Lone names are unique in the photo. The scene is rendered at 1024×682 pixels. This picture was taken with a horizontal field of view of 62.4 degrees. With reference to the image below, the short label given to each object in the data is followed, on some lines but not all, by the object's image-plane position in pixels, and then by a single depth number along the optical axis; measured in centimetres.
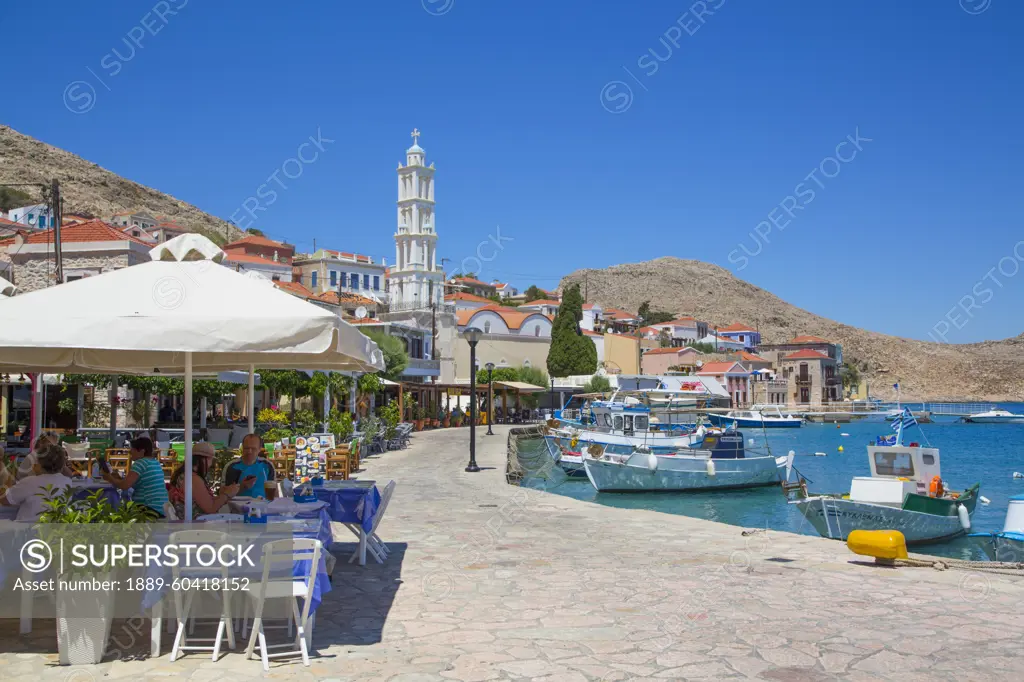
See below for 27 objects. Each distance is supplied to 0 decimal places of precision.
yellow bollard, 814
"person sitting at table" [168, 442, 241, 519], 662
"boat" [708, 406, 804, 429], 7384
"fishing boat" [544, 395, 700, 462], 3018
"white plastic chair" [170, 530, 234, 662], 515
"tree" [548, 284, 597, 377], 6700
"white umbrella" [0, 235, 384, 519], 506
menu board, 1593
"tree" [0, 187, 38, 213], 8881
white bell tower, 6962
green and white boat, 1594
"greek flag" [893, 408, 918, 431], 1981
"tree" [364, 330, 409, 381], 4484
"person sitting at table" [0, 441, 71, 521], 591
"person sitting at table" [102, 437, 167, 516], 642
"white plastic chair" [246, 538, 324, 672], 512
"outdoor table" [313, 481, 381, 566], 770
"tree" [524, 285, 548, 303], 12036
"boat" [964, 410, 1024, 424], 10362
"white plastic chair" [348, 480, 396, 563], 823
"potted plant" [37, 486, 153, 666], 493
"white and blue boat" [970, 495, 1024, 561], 1334
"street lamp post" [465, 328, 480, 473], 1966
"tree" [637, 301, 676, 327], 13725
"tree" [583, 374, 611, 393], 6197
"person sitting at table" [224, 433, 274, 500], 757
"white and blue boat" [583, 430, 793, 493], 2455
